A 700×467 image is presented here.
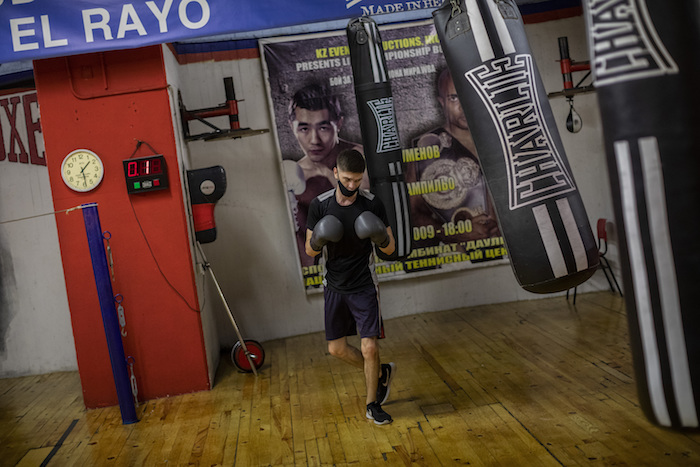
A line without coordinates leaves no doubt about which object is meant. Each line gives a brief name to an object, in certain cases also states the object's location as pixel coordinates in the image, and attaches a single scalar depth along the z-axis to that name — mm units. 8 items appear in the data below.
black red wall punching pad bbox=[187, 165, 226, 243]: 4645
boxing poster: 5930
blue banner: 3834
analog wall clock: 4469
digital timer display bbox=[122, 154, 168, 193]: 4453
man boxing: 3539
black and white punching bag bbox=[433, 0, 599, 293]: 2938
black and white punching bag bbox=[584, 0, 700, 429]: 1607
